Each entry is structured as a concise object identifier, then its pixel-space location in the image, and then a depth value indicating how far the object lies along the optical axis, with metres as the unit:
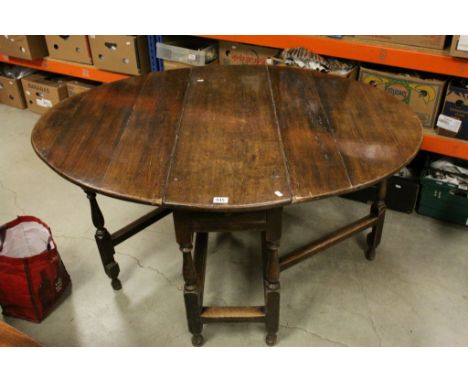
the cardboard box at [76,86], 3.56
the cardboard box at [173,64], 2.83
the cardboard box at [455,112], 2.21
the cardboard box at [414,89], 2.29
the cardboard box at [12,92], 3.81
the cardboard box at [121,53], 3.00
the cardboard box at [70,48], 3.29
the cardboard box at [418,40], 2.17
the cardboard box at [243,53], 2.68
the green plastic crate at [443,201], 2.36
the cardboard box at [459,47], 2.03
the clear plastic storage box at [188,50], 2.71
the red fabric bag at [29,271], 1.83
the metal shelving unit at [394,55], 2.15
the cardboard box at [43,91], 3.56
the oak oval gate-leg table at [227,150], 1.32
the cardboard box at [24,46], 3.44
